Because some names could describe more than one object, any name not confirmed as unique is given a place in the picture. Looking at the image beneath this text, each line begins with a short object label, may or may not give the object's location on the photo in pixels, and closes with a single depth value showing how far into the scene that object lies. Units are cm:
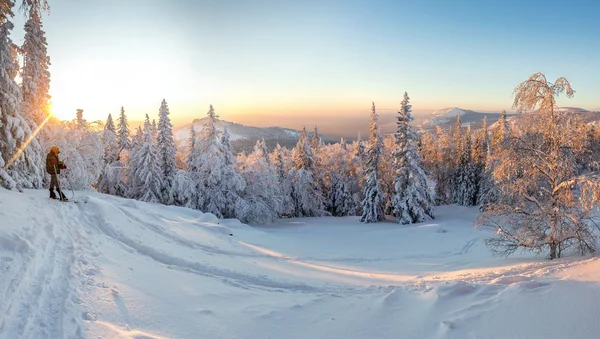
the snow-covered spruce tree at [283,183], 3347
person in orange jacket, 1221
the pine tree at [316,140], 4612
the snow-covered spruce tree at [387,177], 3146
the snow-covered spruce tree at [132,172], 2964
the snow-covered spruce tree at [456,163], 4669
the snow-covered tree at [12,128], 1334
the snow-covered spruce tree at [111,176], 2930
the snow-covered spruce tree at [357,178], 3791
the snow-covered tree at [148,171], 2795
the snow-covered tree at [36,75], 1909
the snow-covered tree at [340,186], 3809
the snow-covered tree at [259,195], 2723
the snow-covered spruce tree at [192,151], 2964
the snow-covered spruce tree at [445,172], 4872
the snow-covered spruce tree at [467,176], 4447
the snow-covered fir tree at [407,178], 2845
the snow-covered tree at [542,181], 959
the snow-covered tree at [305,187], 3494
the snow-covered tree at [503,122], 4807
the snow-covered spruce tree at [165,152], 2942
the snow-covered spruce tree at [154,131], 3062
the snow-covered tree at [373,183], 3083
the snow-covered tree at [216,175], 2728
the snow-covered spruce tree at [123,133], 3531
